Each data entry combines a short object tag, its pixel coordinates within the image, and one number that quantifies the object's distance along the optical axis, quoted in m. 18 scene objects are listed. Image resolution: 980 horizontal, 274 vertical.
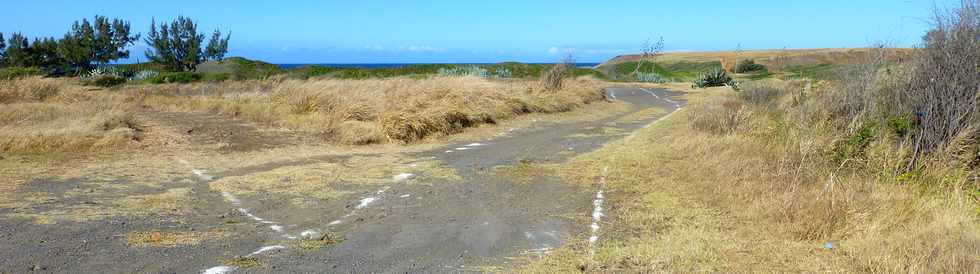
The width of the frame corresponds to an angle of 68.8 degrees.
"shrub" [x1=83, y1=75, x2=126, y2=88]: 26.07
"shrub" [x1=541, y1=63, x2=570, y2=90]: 23.27
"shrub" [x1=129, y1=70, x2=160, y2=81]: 33.47
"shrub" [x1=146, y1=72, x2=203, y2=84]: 30.09
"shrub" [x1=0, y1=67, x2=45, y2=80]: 20.67
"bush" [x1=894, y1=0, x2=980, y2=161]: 8.06
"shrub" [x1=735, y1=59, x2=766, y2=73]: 51.84
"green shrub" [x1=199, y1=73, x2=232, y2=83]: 30.61
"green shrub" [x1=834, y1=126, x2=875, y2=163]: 8.67
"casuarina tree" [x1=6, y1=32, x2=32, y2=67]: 45.22
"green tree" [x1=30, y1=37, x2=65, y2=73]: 46.16
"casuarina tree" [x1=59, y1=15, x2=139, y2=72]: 43.76
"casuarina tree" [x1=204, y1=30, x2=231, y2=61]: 48.03
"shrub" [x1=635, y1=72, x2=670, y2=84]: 46.55
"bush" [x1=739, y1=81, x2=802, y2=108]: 15.74
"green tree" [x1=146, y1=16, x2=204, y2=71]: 44.38
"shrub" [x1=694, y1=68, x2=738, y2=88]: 35.78
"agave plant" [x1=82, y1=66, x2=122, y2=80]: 28.84
